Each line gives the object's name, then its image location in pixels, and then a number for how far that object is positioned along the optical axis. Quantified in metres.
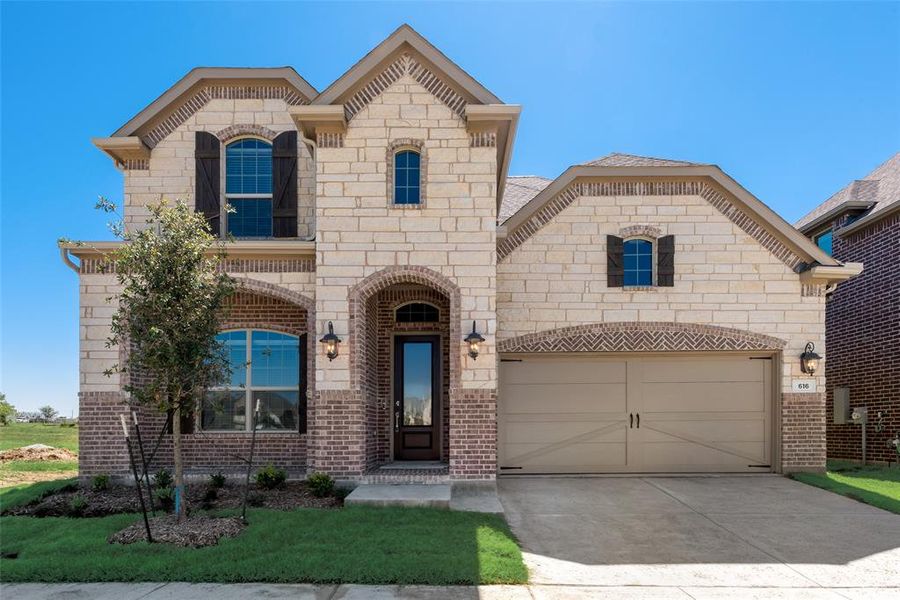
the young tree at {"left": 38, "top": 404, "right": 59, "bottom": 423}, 41.60
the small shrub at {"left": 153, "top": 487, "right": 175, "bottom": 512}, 8.59
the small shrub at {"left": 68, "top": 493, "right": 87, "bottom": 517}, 8.39
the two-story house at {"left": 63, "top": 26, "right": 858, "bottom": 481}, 11.20
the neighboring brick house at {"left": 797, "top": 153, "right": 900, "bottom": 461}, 13.08
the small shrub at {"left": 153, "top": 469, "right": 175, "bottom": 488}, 9.62
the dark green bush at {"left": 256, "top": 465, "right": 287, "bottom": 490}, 9.66
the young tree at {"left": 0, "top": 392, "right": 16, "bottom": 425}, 24.77
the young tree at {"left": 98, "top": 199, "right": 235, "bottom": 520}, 7.25
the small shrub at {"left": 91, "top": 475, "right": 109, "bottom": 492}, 9.72
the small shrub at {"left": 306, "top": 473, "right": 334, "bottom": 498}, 9.05
